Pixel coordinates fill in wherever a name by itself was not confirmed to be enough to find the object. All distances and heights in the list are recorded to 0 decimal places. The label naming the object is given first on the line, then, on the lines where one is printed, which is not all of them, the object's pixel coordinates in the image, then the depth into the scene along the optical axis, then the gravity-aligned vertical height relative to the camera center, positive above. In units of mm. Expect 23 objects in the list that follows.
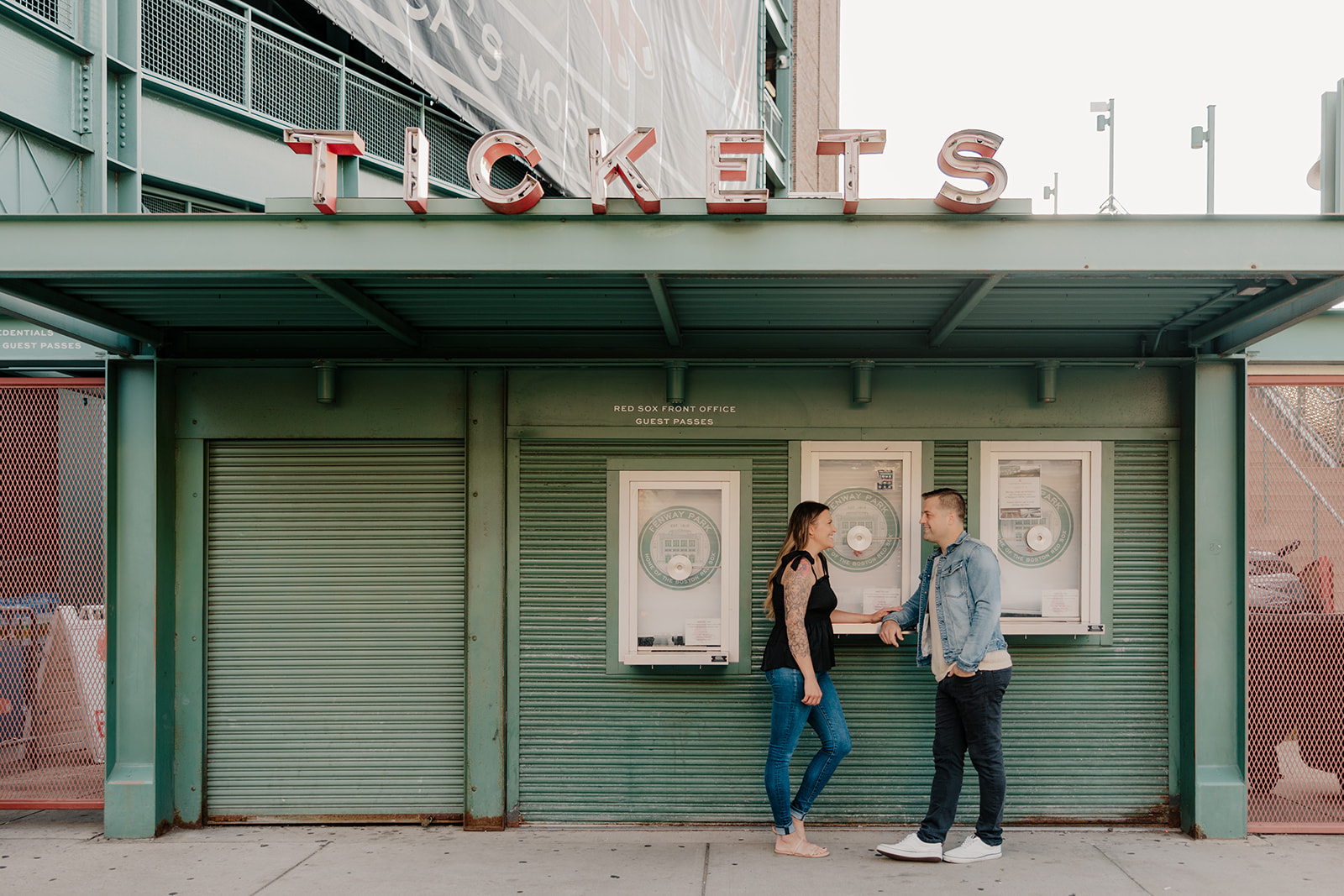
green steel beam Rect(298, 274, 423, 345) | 4379 +726
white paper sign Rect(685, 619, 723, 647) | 5566 -1145
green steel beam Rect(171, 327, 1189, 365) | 5551 +625
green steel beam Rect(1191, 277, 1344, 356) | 4348 +699
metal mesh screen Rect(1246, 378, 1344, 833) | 5422 -936
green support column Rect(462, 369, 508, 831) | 5492 -922
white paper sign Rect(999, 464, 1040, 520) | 5621 -272
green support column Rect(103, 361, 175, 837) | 5402 -865
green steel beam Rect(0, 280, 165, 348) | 4398 +699
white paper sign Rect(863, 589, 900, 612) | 5586 -930
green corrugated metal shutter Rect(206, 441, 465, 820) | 5605 -1148
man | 4785 -1193
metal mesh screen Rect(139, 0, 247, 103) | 7941 +3628
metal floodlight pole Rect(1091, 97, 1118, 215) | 16569 +6242
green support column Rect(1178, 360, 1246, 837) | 5320 -927
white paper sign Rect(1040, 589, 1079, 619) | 5551 -947
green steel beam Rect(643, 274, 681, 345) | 4332 +724
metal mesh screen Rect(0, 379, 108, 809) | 5570 -683
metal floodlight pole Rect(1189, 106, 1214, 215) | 10062 +3469
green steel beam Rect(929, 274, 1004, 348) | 4363 +732
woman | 4852 -1179
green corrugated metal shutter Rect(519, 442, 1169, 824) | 5535 -1616
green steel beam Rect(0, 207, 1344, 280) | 3957 +897
